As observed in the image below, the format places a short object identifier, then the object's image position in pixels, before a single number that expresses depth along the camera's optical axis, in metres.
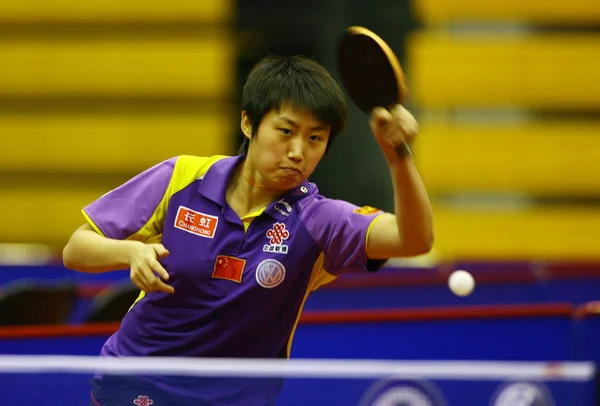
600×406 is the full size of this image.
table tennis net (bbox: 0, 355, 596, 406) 7.52
